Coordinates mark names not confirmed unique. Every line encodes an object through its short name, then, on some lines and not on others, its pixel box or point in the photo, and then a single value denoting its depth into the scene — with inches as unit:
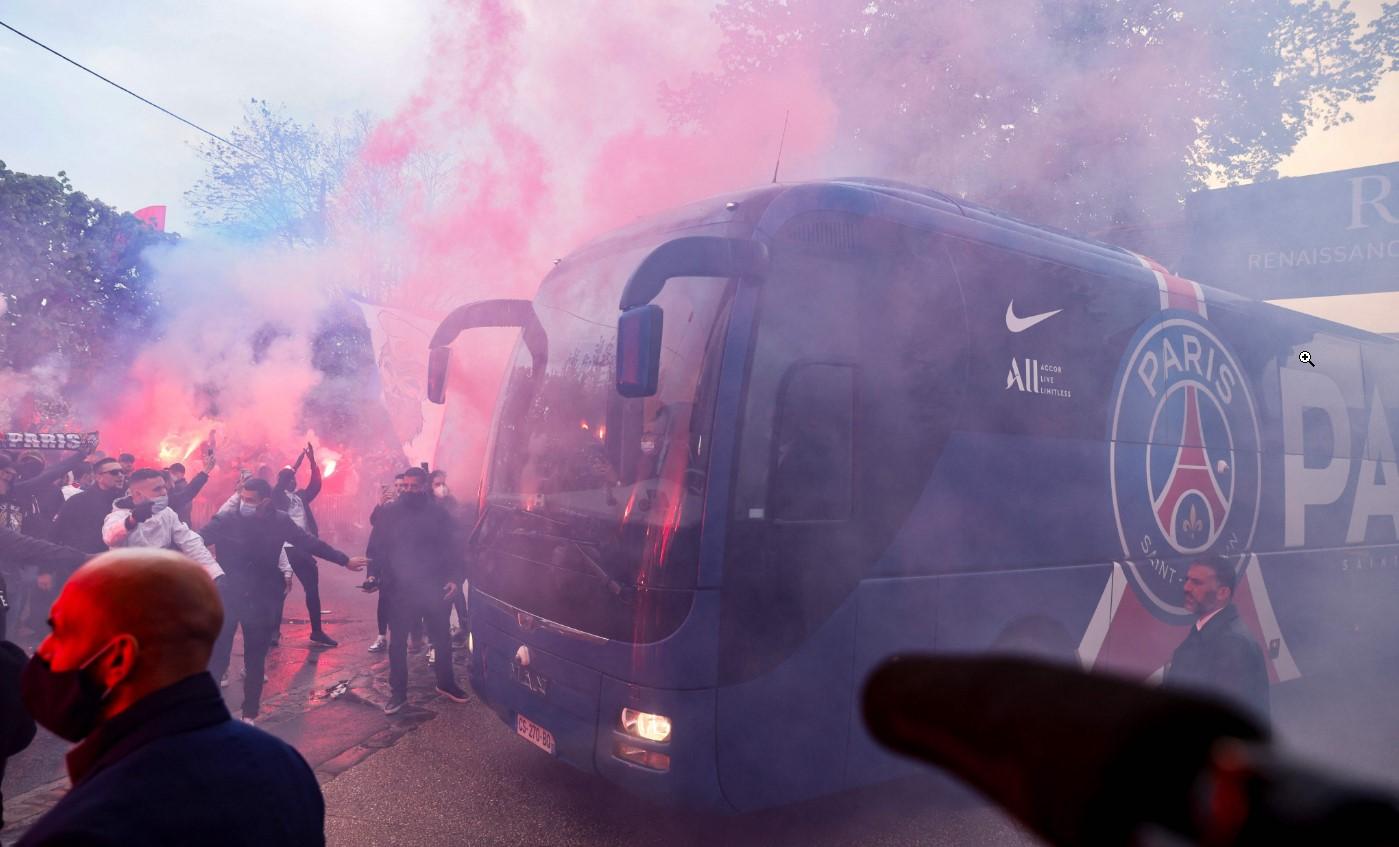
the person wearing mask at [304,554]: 386.6
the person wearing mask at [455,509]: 383.2
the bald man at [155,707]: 67.5
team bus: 170.4
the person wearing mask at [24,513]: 359.6
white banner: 525.3
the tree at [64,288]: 816.3
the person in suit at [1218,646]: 196.5
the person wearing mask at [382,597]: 310.2
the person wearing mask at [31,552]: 202.7
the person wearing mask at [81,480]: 368.3
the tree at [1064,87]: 636.1
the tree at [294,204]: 1054.4
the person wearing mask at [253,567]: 267.6
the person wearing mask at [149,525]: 261.1
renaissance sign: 591.8
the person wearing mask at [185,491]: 378.3
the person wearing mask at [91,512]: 319.3
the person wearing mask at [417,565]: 283.6
